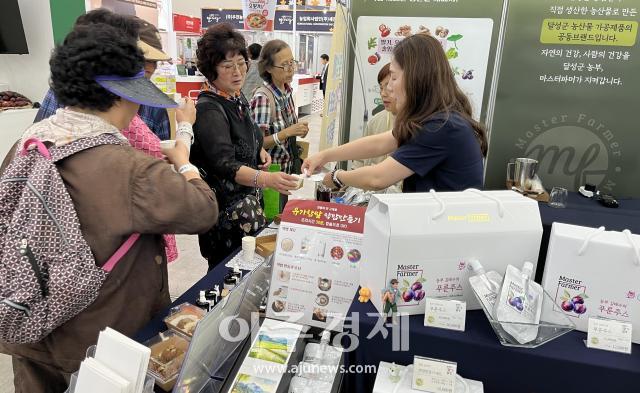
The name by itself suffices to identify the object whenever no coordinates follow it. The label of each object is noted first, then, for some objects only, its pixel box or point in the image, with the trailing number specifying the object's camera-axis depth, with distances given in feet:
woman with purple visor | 3.55
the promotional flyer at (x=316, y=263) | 4.20
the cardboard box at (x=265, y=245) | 5.84
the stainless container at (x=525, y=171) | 9.88
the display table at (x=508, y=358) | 2.98
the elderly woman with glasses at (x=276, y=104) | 9.52
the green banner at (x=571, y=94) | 9.20
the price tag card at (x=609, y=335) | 3.06
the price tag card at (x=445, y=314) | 3.24
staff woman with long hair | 5.10
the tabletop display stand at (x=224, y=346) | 3.12
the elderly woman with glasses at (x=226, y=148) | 6.09
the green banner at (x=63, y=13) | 12.22
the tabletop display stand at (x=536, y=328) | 3.04
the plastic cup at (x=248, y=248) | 5.73
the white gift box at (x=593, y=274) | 3.10
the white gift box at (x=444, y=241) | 3.25
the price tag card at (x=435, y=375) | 3.02
